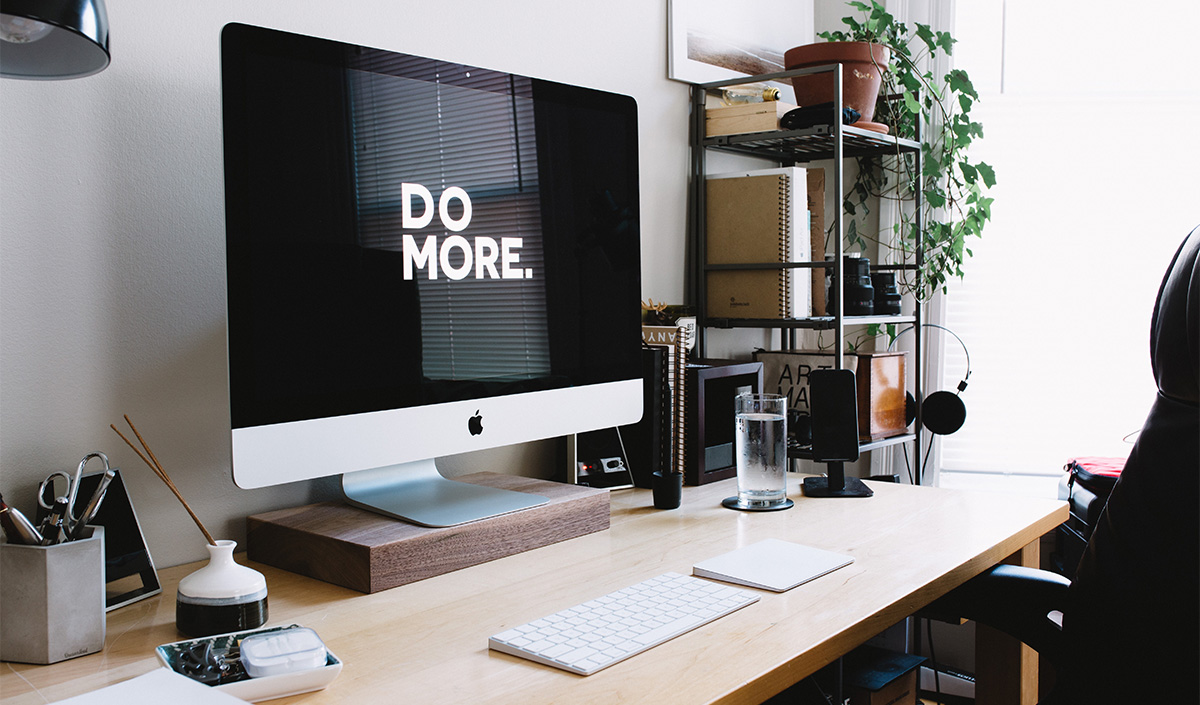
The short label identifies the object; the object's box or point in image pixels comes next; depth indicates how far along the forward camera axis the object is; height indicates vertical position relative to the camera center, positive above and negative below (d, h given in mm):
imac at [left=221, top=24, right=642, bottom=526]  1045 +50
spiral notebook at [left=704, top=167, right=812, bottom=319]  2082 +145
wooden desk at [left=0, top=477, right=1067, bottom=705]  826 -347
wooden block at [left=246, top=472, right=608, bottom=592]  1098 -307
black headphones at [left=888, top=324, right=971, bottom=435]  2279 -291
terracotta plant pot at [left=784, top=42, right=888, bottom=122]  2074 +531
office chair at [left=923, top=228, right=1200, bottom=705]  913 -286
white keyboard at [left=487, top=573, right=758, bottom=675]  878 -338
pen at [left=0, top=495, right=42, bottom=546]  876 -212
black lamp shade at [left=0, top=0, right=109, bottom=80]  783 +252
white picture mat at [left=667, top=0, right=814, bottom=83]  2059 +644
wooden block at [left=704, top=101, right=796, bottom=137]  2072 +415
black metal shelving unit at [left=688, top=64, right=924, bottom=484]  1989 +315
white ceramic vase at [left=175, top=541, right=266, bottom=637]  946 -308
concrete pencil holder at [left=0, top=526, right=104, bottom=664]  862 -279
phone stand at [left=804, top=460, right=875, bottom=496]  1641 -345
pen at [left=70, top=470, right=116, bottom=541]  936 -208
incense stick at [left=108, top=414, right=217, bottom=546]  984 -188
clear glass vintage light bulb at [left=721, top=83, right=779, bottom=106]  2161 +484
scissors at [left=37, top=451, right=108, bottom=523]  934 -190
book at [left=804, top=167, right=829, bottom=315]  2244 +173
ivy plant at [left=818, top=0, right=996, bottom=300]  2332 +372
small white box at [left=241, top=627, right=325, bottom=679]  800 -312
